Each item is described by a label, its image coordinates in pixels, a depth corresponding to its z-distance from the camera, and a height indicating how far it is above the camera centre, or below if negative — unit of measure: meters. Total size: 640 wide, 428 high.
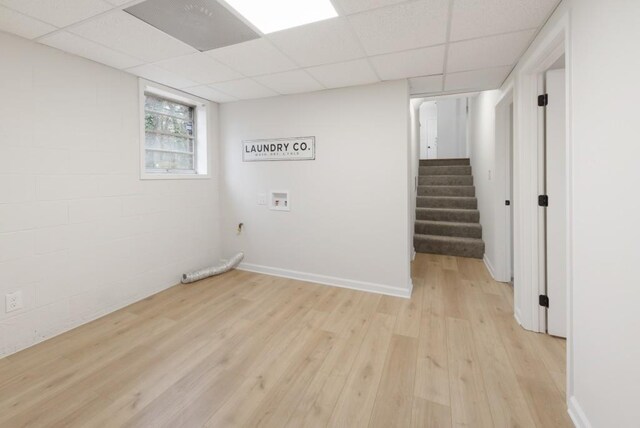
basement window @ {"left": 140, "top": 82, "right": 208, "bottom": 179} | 3.29 +0.94
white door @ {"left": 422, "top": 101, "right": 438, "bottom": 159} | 8.51 +2.37
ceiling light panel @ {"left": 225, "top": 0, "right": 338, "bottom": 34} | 1.77 +1.27
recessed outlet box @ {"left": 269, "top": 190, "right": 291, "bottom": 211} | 3.73 +0.10
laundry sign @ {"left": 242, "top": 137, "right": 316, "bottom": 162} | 3.54 +0.76
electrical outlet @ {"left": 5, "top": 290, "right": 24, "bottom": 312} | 2.12 -0.68
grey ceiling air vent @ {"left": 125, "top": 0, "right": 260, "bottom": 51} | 1.79 +1.28
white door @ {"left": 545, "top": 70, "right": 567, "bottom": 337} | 2.20 +0.02
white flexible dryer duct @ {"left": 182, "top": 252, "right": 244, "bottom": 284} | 3.53 -0.82
